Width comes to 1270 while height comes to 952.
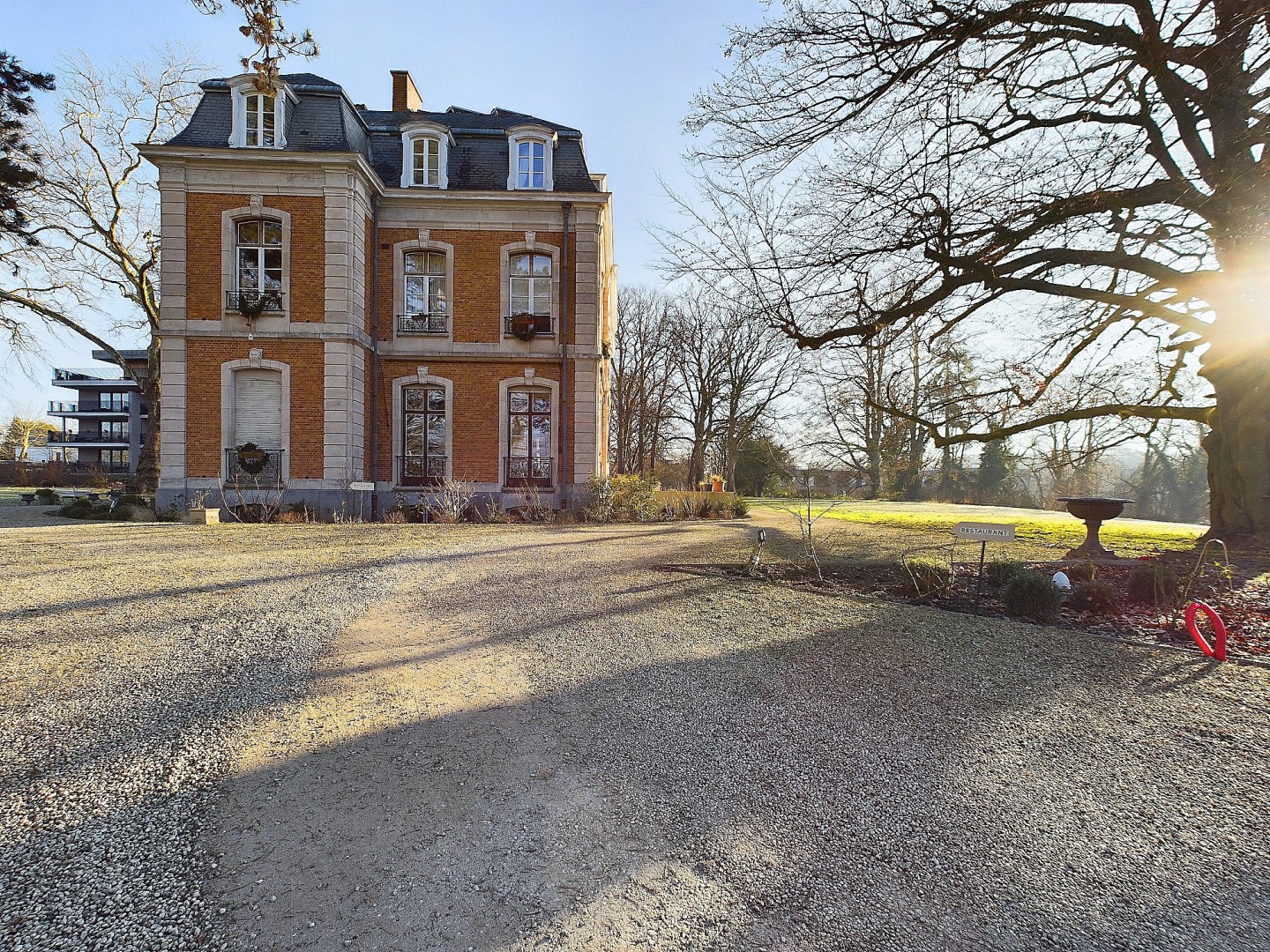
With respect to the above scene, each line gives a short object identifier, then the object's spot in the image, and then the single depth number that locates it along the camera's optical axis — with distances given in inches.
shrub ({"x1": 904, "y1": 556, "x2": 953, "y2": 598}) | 252.8
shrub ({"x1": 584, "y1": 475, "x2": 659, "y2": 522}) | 557.6
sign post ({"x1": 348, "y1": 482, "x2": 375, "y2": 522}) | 559.0
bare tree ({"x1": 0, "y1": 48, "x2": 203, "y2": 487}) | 696.4
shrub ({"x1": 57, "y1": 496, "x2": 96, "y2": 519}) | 525.7
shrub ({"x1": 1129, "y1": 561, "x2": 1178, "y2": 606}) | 229.0
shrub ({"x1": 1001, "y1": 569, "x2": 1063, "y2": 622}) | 219.6
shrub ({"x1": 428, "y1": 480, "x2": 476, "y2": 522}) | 519.2
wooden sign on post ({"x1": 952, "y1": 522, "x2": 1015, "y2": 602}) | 243.9
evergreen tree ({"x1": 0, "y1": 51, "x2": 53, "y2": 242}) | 576.4
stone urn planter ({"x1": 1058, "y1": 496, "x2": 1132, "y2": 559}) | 347.9
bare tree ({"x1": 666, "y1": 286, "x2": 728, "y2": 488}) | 1172.5
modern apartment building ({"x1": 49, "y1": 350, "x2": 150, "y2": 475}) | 1987.0
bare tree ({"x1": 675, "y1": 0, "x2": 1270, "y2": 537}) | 246.4
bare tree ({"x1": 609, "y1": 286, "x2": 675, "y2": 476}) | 1299.2
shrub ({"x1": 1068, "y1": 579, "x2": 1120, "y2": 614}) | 227.6
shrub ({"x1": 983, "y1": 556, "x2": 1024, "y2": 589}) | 267.0
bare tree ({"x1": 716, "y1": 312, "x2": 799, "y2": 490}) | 1102.4
